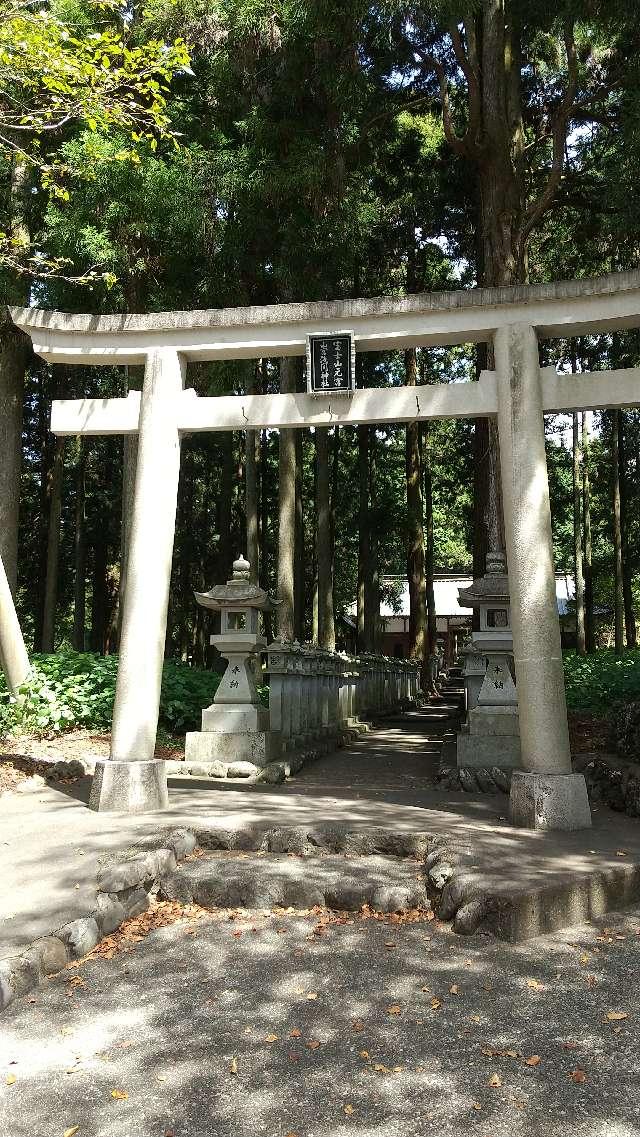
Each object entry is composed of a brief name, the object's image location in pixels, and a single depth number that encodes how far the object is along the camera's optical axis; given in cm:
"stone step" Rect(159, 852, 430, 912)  486
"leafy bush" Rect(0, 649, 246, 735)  1030
